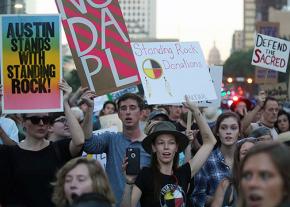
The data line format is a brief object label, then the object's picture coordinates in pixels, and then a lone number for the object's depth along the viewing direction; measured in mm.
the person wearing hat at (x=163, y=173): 10430
